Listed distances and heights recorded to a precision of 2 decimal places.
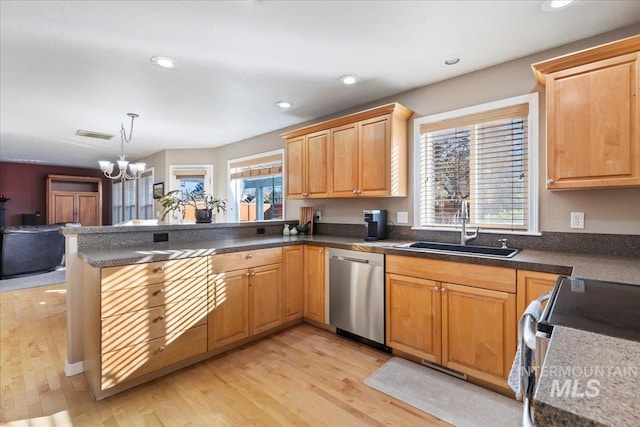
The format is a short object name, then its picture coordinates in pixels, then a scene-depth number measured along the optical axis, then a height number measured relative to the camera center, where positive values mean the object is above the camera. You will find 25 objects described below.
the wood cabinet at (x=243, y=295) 2.46 -0.75
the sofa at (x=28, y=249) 4.89 -0.63
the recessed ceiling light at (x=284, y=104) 3.42 +1.25
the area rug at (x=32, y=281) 4.60 -1.13
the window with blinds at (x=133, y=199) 6.72 +0.33
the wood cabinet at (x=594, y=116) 1.74 +0.58
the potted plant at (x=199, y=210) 3.02 +0.03
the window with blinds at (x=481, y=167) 2.41 +0.39
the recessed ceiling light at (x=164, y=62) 2.42 +1.25
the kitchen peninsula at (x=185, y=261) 1.82 -0.33
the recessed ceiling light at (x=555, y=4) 1.74 +1.22
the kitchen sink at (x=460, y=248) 2.27 -0.32
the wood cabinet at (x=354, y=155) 2.88 +0.59
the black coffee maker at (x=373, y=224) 3.01 -0.14
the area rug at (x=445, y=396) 1.78 -1.24
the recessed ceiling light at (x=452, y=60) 2.39 +1.23
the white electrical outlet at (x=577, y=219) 2.14 -0.07
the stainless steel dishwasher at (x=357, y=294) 2.57 -0.76
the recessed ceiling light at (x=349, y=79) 2.76 +1.24
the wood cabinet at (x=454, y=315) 1.94 -0.76
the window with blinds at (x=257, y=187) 4.68 +0.41
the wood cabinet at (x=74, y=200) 8.12 +0.36
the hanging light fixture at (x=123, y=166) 3.96 +0.64
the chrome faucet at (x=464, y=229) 2.48 -0.16
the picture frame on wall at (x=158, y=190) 6.13 +0.47
